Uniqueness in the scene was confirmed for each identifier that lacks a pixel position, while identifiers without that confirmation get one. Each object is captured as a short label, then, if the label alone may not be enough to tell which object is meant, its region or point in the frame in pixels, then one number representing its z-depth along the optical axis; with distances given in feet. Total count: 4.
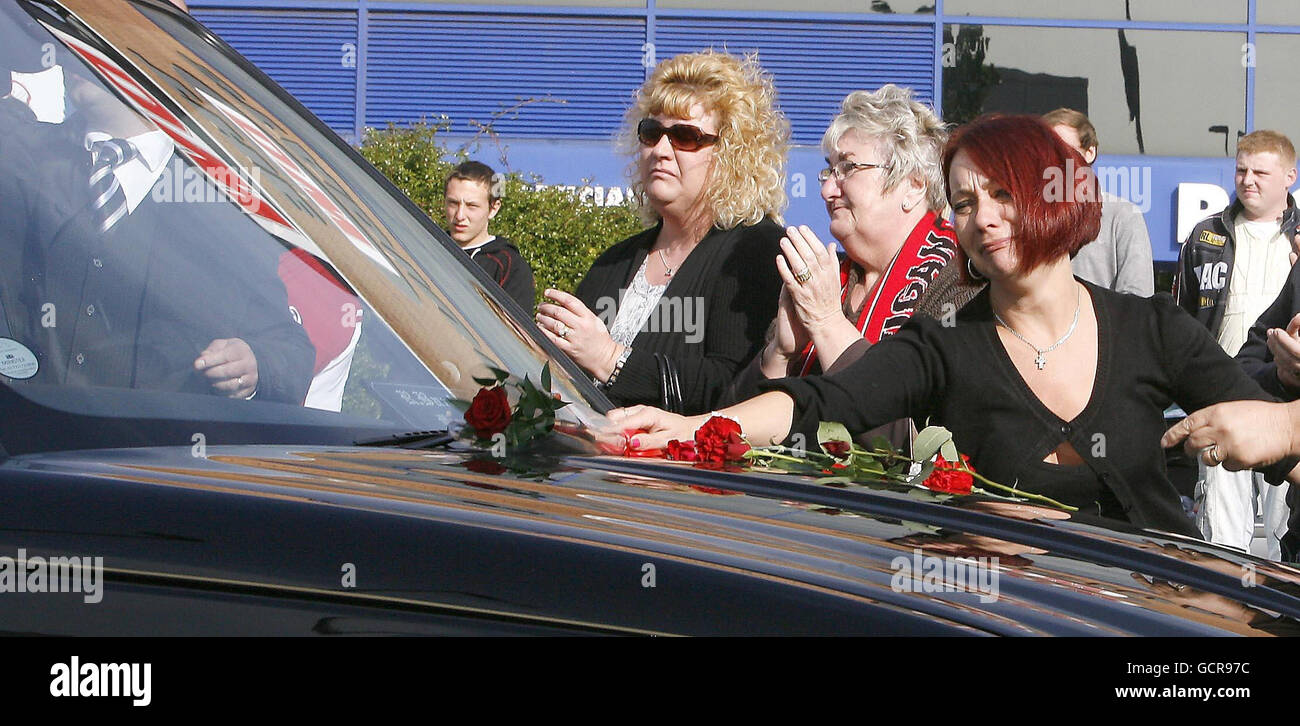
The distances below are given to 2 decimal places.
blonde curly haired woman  13.65
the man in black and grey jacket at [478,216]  22.31
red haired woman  10.28
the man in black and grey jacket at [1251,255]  21.47
